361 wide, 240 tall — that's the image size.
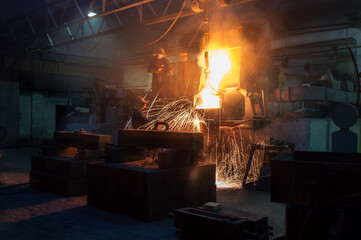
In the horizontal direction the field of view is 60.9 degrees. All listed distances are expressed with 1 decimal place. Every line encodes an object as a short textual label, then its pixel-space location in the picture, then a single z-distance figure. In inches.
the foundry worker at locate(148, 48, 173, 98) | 420.8
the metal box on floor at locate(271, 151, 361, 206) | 81.2
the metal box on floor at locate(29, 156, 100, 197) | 192.7
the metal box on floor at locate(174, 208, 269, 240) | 92.9
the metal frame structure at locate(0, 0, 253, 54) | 327.6
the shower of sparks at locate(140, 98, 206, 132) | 272.7
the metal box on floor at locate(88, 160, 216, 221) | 145.7
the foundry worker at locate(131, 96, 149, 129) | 216.1
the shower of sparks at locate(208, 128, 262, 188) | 270.2
